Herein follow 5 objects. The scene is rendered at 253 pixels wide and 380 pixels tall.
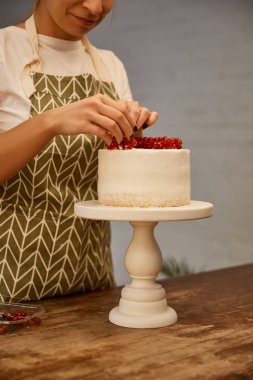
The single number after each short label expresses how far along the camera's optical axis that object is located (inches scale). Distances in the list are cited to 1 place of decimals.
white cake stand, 54.7
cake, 55.7
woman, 63.6
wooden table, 45.5
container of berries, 53.3
